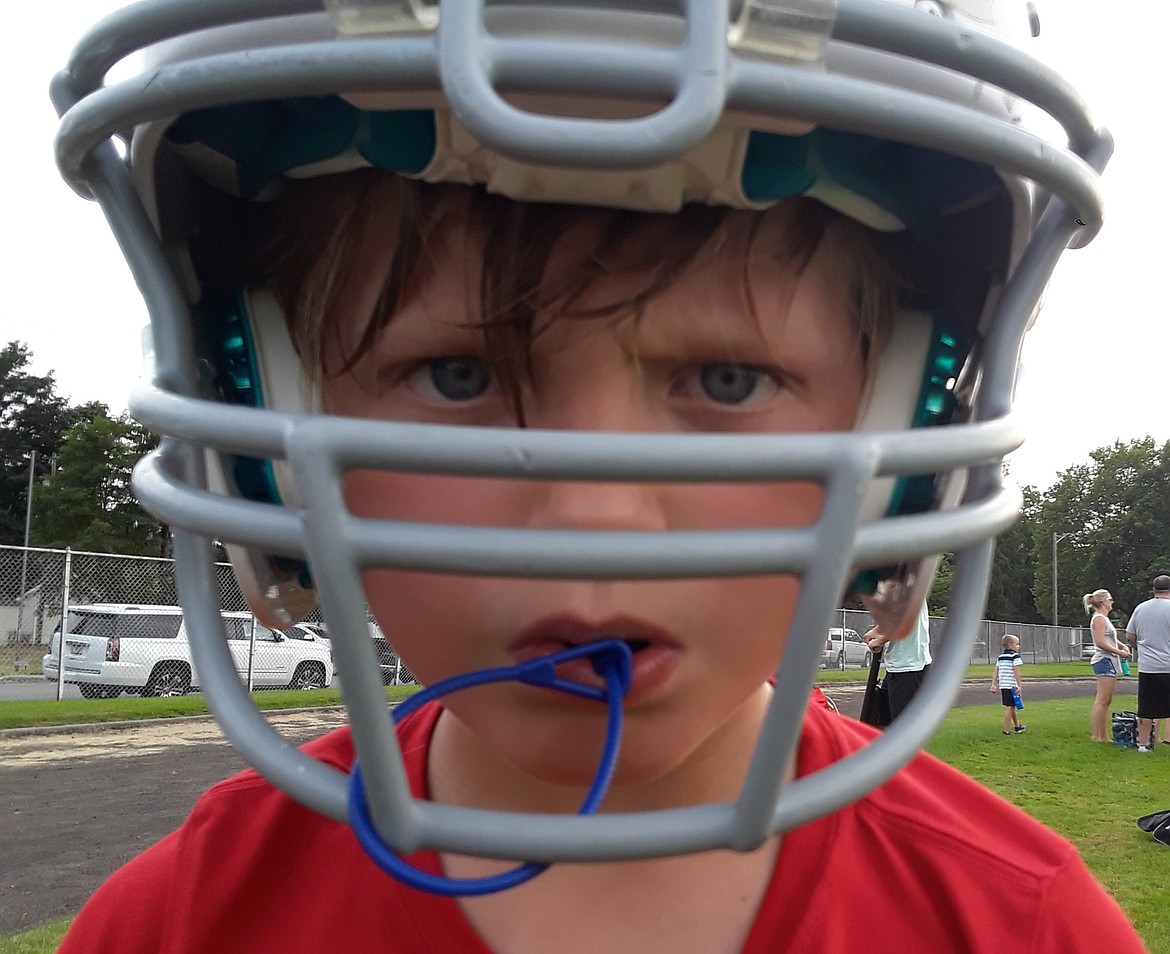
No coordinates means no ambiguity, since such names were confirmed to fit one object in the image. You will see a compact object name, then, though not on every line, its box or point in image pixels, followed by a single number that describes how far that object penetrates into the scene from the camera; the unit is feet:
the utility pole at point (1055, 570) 140.46
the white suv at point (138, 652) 38.40
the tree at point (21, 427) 151.53
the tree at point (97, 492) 112.68
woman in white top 31.14
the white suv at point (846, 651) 75.25
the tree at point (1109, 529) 155.22
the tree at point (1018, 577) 168.45
